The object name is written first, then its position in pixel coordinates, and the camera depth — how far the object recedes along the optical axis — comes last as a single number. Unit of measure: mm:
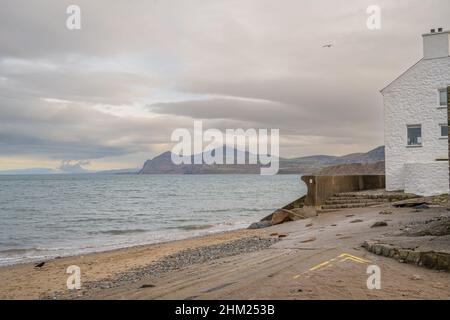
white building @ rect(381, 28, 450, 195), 28025
